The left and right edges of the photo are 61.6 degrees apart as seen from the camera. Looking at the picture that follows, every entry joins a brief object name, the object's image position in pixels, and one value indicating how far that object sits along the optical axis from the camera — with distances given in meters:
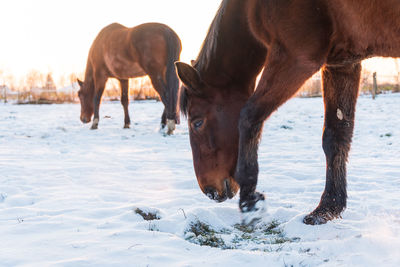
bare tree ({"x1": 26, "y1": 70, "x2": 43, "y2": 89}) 31.14
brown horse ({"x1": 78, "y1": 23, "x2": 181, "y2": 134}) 7.47
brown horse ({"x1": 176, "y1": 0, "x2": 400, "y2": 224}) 1.72
